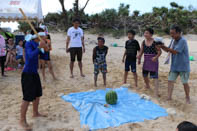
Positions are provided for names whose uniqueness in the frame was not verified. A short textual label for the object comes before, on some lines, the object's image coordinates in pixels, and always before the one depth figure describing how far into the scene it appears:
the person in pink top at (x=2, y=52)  6.06
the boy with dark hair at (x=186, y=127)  1.52
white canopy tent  8.28
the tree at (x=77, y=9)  17.43
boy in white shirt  5.98
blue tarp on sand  3.44
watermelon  4.13
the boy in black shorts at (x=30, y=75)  2.96
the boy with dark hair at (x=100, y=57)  5.15
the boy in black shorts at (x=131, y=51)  5.11
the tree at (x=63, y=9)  16.51
